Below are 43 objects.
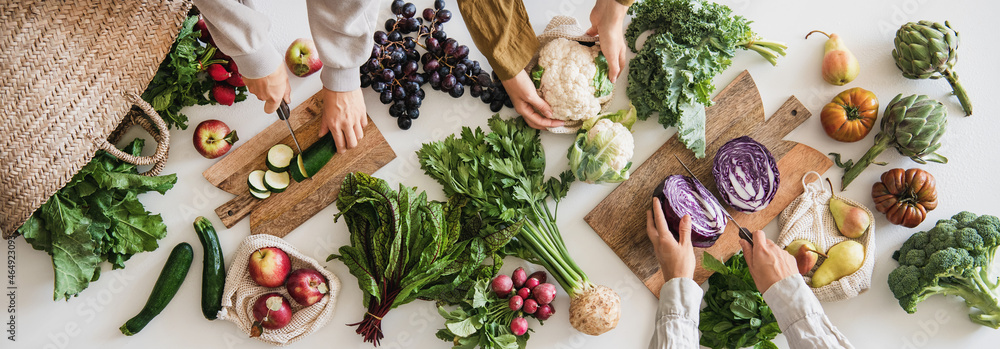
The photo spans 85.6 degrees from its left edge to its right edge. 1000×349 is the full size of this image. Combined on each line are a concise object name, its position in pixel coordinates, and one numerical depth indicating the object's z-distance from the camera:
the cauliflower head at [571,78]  2.10
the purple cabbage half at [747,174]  2.15
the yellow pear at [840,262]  2.17
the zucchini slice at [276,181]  2.19
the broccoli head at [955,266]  2.10
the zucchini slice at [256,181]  2.19
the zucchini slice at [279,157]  2.19
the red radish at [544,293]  2.15
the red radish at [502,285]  2.12
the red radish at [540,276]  2.21
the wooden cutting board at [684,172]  2.28
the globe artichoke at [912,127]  2.14
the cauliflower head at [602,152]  2.10
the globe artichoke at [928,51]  2.18
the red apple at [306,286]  2.15
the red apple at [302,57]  2.21
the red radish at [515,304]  2.11
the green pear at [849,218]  2.20
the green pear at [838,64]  2.24
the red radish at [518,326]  2.14
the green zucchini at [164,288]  2.22
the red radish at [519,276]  2.17
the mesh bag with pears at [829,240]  2.18
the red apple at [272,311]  2.15
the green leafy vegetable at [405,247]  2.08
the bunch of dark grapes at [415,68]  2.20
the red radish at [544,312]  2.17
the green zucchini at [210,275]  2.21
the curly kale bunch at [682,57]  2.04
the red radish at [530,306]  2.14
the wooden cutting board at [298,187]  2.26
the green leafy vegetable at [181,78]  2.10
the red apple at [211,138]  2.21
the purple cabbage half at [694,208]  2.14
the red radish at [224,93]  2.21
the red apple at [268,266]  2.15
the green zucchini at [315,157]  2.19
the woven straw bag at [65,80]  1.86
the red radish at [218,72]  2.17
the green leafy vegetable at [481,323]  2.08
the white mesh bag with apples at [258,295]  2.20
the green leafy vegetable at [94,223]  2.08
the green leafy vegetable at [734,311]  2.11
